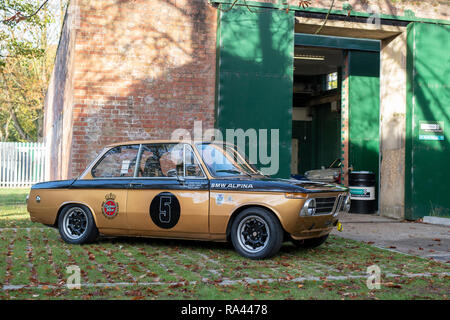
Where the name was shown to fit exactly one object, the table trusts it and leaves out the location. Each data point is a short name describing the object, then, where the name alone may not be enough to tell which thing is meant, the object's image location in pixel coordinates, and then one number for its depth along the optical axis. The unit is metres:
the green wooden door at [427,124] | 12.52
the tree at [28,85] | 32.75
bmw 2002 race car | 6.50
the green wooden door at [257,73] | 11.80
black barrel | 14.25
